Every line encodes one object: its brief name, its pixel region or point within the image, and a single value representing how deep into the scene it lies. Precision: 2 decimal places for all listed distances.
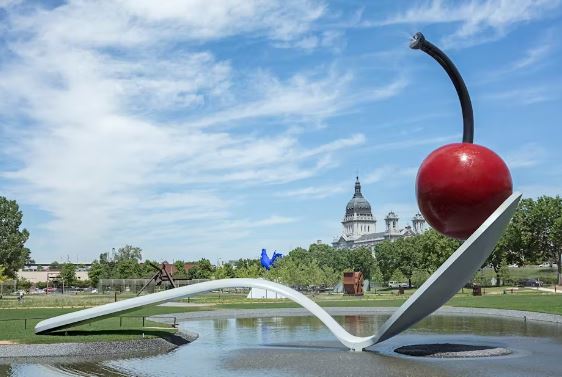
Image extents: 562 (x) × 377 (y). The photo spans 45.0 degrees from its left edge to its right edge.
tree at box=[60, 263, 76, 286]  100.19
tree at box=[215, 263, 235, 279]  84.81
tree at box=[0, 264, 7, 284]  68.80
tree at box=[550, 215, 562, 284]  69.56
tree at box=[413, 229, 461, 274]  75.81
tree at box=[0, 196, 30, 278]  69.50
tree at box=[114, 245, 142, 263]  119.19
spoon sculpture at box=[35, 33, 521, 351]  14.74
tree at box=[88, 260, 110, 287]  95.38
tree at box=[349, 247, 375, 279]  115.19
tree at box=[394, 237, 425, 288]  91.88
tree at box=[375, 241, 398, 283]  95.50
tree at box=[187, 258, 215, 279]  96.69
